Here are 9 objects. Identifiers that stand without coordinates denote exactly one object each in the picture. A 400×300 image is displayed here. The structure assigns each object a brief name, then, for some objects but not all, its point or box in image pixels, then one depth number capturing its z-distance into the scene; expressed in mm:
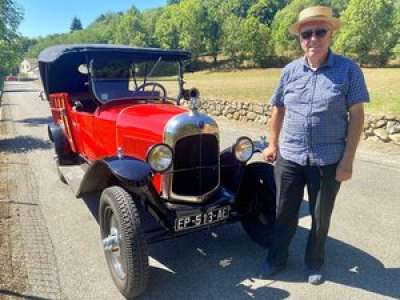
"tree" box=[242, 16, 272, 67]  55969
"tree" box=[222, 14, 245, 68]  57625
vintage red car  3285
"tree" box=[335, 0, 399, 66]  44875
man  2875
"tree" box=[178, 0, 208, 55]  65188
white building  90088
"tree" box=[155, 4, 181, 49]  70125
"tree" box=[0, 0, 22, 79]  12016
